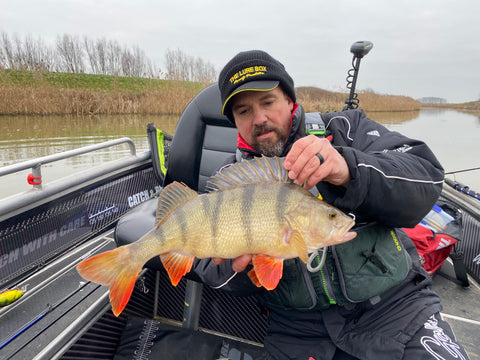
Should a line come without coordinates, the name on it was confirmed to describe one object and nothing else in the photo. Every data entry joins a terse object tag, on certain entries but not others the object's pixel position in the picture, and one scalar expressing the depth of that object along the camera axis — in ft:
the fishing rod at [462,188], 9.18
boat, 5.15
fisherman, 4.06
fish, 3.98
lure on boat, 5.43
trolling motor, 10.61
